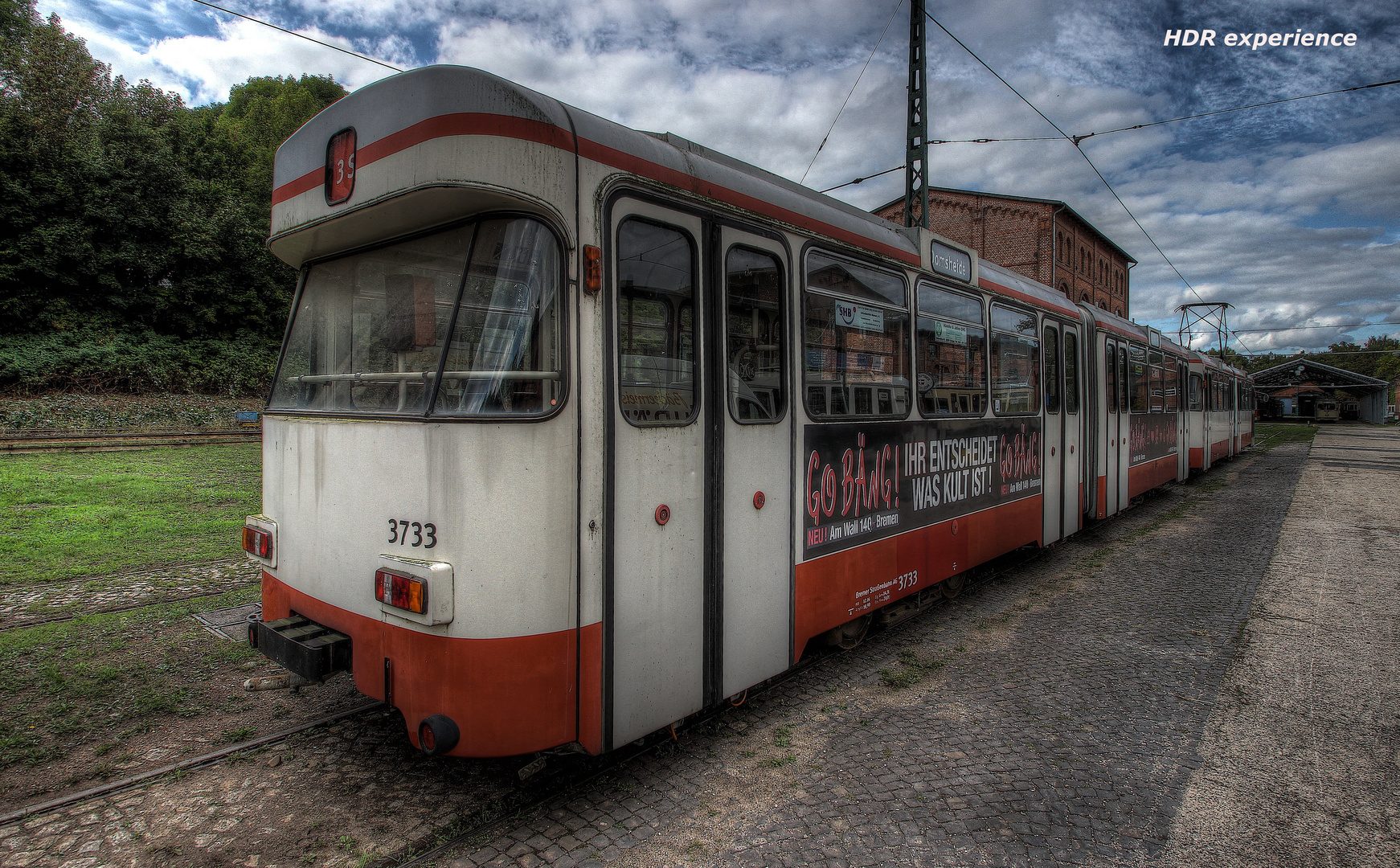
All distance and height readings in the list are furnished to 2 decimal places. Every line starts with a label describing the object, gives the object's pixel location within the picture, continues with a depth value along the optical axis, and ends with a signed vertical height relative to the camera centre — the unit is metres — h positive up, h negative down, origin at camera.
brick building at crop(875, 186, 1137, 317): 32.56 +9.26
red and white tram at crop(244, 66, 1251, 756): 2.79 +0.03
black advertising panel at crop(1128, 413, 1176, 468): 11.32 -0.24
